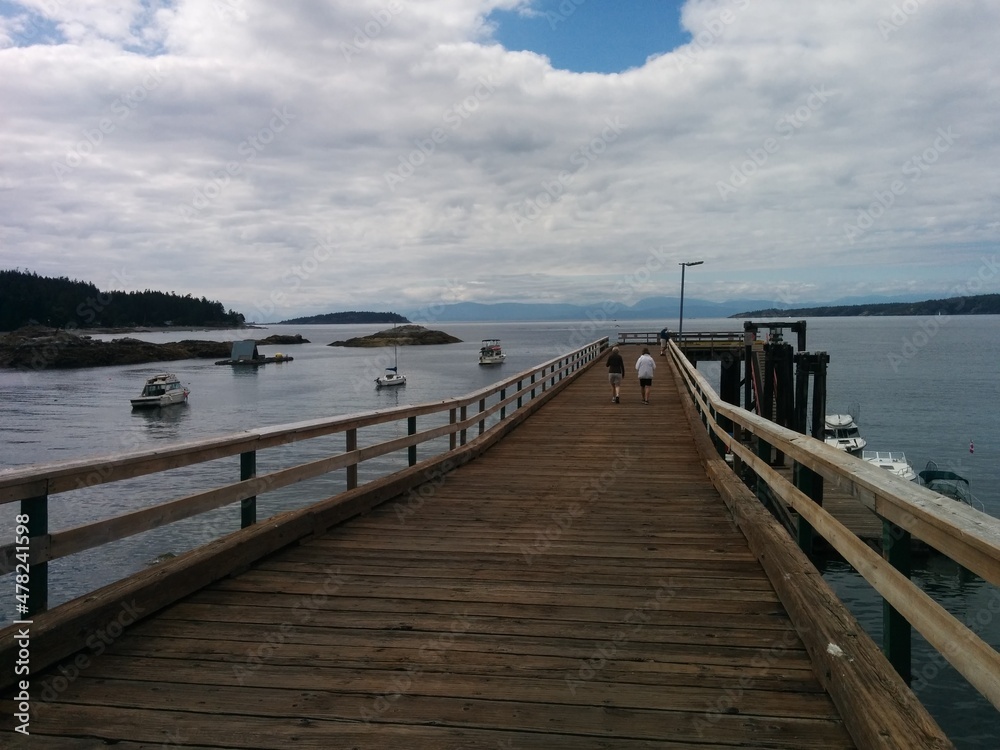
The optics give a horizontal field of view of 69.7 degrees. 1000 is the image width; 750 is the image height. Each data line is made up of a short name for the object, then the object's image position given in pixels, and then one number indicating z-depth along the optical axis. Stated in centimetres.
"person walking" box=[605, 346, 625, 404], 1868
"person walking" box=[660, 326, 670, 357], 4219
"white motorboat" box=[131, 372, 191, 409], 5019
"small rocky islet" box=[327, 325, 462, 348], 16612
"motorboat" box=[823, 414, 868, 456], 2794
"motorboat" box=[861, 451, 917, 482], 2380
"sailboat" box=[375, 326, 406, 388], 6116
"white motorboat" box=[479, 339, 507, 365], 8969
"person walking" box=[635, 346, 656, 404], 1825
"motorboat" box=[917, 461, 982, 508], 2000
